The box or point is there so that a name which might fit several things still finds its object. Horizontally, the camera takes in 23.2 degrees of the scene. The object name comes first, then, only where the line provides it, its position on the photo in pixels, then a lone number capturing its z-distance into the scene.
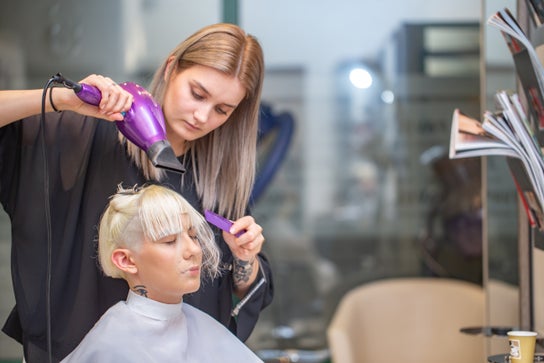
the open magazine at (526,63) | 2.81
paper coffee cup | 2.73
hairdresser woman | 2.69
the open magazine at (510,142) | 2.85
